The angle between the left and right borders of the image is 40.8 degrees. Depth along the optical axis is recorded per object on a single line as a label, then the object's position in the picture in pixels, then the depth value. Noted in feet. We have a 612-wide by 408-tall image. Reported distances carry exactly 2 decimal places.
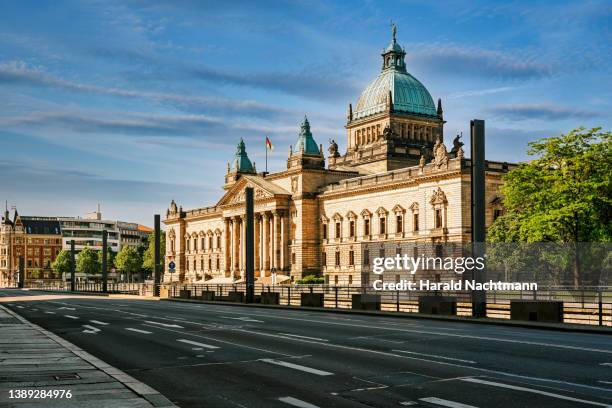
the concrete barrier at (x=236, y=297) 201.17
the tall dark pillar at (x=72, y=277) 379.55
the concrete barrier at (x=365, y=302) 141.69
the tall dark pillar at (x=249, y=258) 189.26
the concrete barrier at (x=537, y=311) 101.81
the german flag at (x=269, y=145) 379.76
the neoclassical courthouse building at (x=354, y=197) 303.07
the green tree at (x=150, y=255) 601.95
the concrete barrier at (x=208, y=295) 221.46
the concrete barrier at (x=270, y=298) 180.86
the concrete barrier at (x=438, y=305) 124.29
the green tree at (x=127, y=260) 637.43
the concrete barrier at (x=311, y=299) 164.25
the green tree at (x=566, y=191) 201.36
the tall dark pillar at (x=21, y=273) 599.00
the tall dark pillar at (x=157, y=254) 253.03
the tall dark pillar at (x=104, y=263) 329.13
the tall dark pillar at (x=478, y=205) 112.47
